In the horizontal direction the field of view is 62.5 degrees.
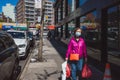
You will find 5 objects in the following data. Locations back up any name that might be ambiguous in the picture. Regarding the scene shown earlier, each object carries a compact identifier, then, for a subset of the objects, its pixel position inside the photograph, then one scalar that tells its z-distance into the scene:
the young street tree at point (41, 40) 5.06
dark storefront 3.62
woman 2.74
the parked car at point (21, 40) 5.53
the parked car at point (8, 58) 2.42
